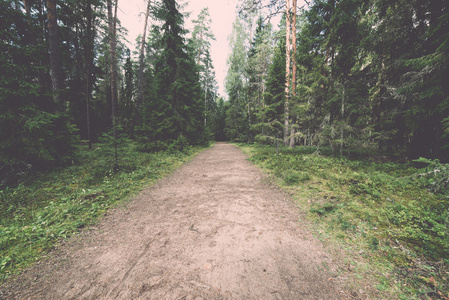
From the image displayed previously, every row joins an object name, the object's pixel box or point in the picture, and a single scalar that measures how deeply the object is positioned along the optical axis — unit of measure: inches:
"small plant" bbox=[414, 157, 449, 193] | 146.2
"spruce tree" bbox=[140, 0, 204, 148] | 510.3
